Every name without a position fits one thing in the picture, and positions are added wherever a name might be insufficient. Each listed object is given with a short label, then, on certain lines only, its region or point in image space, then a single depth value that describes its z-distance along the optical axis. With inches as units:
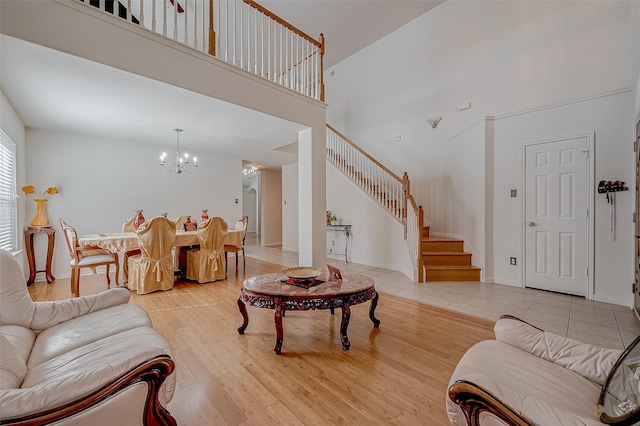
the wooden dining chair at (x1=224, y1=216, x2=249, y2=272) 195.6
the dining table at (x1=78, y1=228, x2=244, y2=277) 147.2
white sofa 36.0
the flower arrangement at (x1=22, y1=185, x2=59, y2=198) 159.6
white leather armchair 36.4
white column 165.2
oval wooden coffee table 87.2
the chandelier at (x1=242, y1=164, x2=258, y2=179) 330.7
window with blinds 133.1
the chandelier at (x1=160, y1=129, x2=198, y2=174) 219.8
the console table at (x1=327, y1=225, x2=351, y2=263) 240.8
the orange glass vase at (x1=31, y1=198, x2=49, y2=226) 168.1
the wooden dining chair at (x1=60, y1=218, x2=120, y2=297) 141.4
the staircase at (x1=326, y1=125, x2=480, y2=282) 176.9
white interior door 143.5
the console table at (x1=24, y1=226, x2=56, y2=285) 166.1
